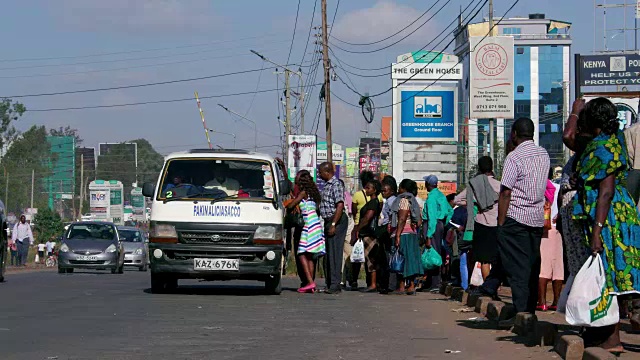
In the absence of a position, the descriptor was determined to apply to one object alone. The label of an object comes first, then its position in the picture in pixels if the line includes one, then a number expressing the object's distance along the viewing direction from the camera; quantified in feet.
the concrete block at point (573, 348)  26.43
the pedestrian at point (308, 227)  57.06
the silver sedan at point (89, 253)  102.68
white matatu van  52.24
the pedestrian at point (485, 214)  43.68
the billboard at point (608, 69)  220.02
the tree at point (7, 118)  351.25
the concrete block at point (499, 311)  35.88
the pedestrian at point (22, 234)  129.70
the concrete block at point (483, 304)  41.72
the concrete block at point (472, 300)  45.79
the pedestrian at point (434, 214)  57.72
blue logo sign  172.76
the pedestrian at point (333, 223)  57.06
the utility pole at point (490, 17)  120.48
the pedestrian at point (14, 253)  133.80
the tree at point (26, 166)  389.19
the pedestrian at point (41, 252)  211.37
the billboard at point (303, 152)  169.48
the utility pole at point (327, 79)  139.71
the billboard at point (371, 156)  348.38
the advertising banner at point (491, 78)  104.99
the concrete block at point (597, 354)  23.75
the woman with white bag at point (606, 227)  26.32
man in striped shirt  33.47
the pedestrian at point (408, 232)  56.24
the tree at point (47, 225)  325.42
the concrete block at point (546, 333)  29.76
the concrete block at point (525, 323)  31.71
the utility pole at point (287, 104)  217.36
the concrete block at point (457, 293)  51.47
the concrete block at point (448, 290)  55.01
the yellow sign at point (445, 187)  208.91
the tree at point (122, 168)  502.38
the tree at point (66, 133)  494.59
